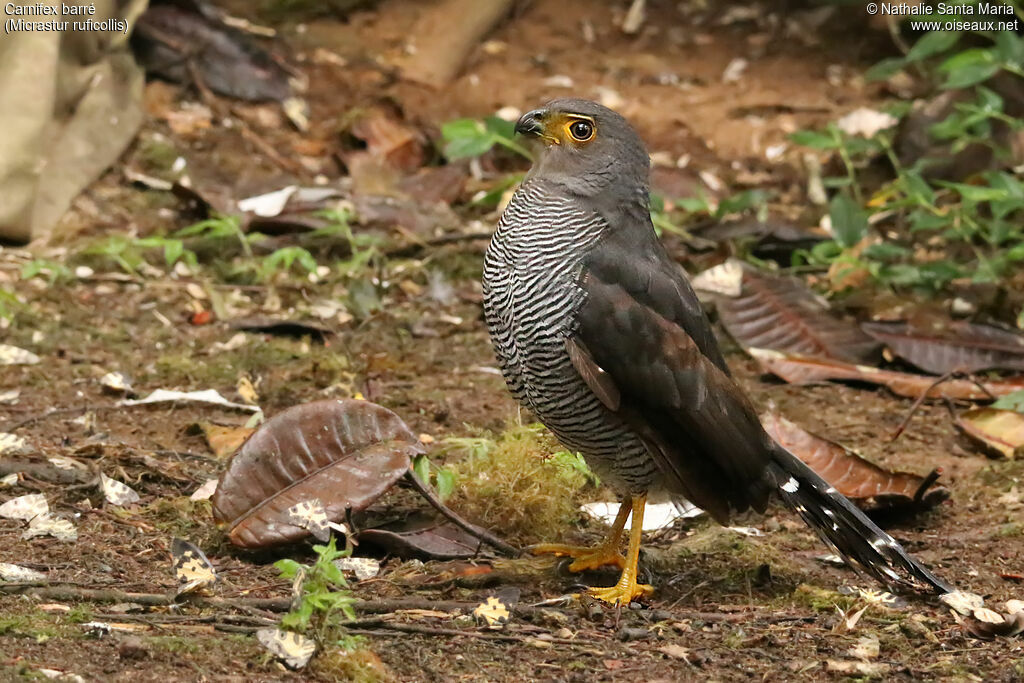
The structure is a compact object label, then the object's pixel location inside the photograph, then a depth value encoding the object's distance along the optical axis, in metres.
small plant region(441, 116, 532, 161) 12.78
